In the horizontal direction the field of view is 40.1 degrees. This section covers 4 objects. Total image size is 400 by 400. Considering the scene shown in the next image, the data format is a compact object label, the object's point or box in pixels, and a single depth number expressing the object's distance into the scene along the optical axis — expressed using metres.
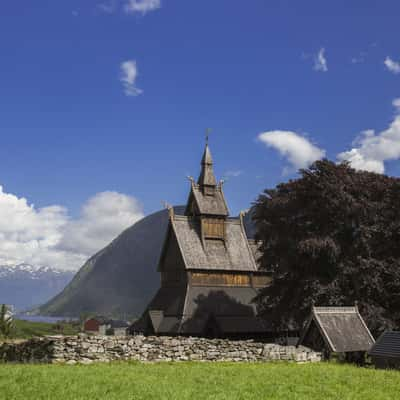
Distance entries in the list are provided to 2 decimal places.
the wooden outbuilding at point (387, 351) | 32.03
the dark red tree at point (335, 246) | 42.16
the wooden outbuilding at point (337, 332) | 36.09
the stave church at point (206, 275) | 53.72
